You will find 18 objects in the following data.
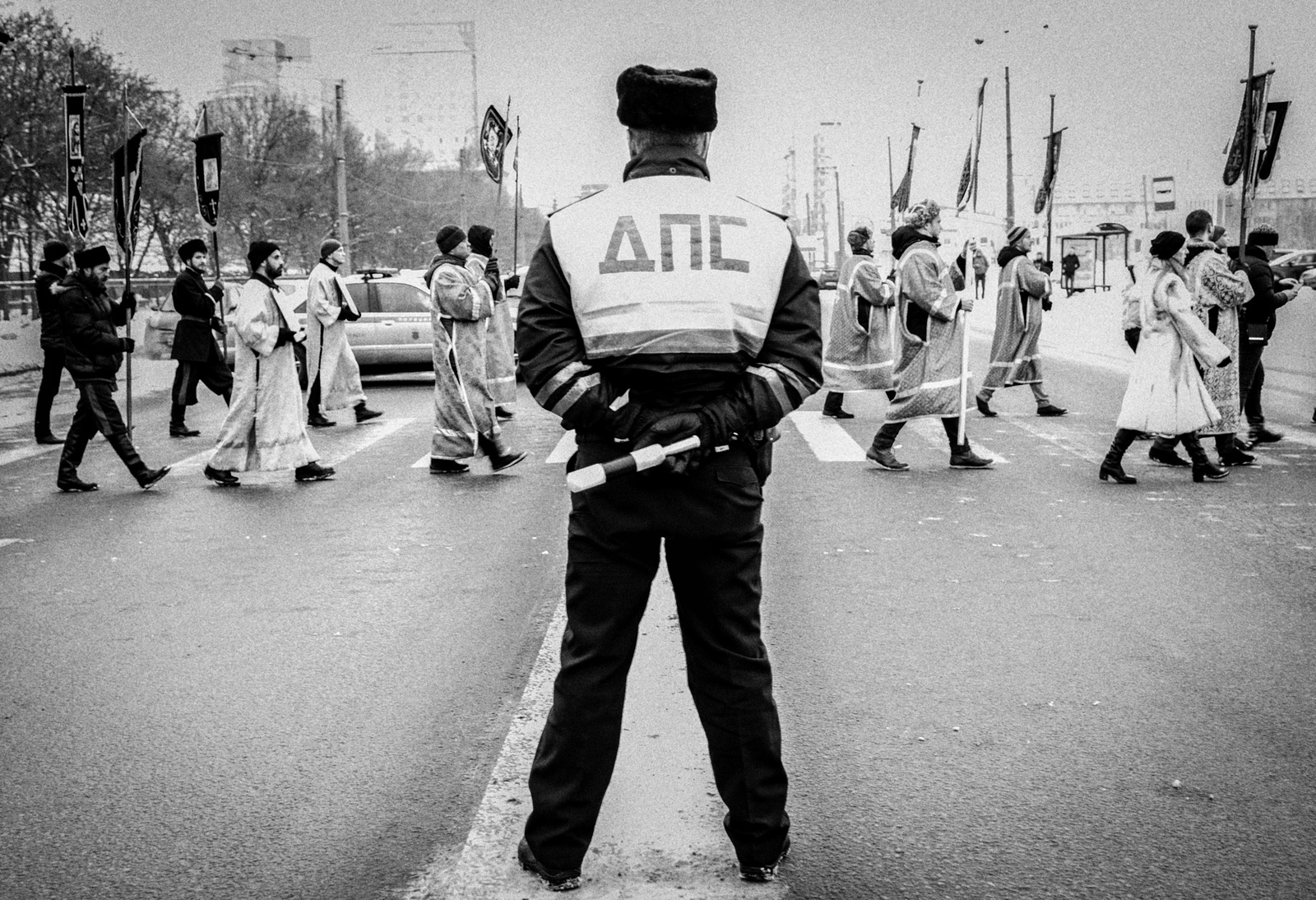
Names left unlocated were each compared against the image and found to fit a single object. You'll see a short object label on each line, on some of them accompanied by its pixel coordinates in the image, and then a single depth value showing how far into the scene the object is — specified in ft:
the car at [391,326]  65.51
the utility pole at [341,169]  124.36
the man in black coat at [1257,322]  38.42
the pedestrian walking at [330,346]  45.80
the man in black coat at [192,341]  45.16
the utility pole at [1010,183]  150.51
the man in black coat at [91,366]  32.83
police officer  10.30
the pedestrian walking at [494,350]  39.42
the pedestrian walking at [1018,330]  47.39
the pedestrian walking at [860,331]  43.55
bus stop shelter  166.20
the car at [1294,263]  130.00
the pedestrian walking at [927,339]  34.12
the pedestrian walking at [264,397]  33.96
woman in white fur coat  30.96
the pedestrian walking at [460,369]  34.81
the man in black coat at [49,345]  44.19
